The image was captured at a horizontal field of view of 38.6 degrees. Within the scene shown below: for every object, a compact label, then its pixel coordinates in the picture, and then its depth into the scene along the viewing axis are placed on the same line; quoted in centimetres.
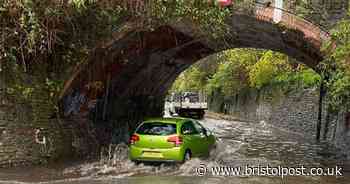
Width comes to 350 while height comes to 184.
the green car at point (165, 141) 1416
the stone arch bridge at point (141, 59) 1592
